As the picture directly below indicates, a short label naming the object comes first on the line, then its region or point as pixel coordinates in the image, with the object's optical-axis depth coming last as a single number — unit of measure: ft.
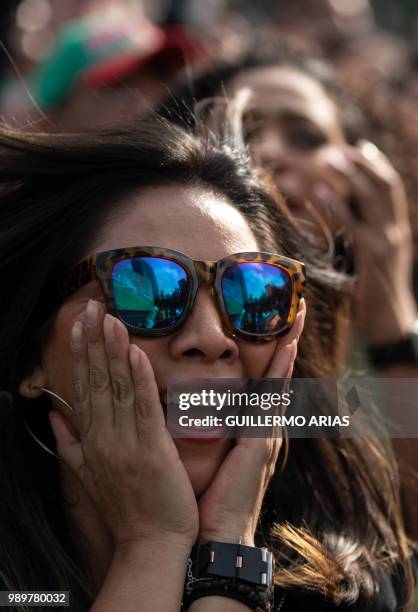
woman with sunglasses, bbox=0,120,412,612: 2.47
